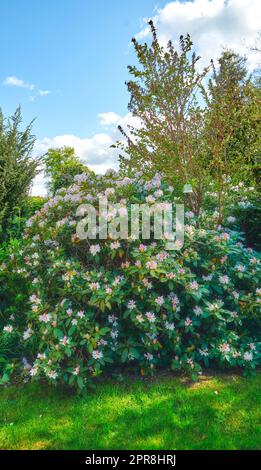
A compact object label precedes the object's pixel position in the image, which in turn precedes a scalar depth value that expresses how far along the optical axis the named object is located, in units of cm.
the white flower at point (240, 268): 482
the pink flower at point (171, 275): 424
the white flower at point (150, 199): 476
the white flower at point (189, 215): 512
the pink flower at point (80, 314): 418
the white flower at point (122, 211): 450
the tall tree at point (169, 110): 695
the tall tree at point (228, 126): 665
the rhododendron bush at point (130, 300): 422
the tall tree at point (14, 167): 720
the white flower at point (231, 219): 593
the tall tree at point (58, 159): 3603
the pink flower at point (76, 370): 406
